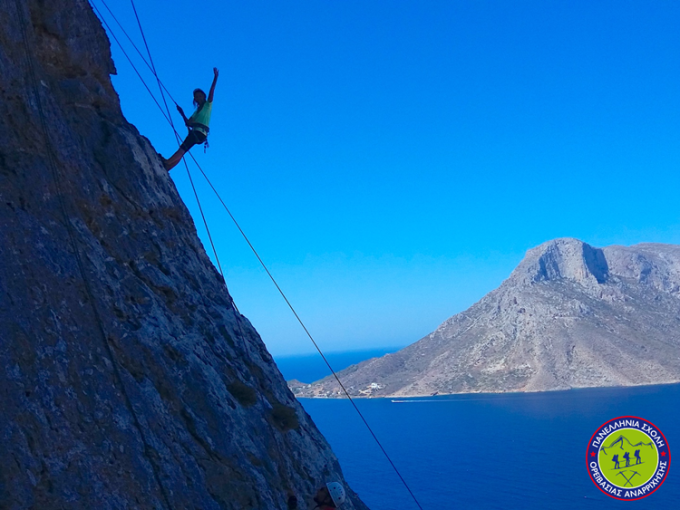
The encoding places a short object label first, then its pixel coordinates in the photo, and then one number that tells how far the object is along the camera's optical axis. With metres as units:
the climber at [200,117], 11.21
